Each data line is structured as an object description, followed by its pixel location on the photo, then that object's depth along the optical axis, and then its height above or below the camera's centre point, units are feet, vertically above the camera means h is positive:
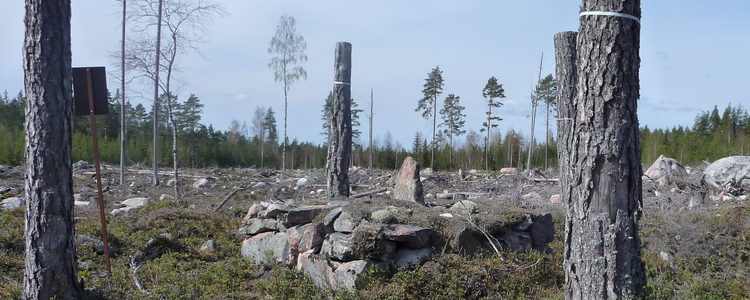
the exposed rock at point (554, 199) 38.94 -3.74
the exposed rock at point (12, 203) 33.75 -4.34
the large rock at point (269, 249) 21.26 -4.90
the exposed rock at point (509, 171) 76.02 -2.49
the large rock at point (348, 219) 18.48 -2.80
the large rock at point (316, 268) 18.10 -4.87
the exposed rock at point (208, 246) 24.85 -5.42
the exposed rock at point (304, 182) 52.84 -3.60
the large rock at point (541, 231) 20.56 -3.45
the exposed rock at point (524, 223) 20.18 -3.06
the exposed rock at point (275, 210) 23.79 -3.09
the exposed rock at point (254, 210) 28.19 -3.73
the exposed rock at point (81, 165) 74.49 -2.82
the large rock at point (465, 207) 20.40 -2.46
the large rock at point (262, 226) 23.36 -4.01
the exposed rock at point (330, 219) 19.79 -2.94
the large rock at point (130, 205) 34.14 -4.63
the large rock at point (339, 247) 17.39 -3.80
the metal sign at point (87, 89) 18.03 +2.47
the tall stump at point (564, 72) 27.04 +5.27
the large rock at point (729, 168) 40.60 -0.79
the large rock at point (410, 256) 17.38 -4.03
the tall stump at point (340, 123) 28.27 +1.95
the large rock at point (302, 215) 21.98 -3.08
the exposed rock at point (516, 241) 19.17 -3.72
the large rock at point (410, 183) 24.94 -1.65
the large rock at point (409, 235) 17.42 -3.15
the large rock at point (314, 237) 19.92 -3.77
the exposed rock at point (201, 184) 54.58 -4.11
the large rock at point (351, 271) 16.69 -4.51
